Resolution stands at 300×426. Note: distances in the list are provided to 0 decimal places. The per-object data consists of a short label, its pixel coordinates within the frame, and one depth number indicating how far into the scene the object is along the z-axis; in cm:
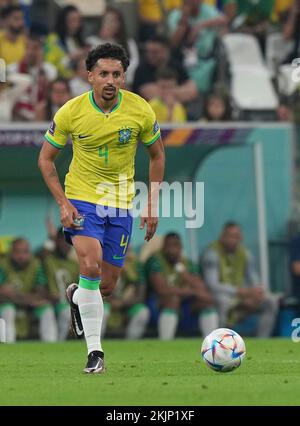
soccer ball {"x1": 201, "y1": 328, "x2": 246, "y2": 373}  930
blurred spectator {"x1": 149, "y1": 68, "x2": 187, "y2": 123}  1705
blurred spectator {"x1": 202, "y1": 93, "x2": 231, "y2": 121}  1683
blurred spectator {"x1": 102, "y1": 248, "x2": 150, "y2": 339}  1608
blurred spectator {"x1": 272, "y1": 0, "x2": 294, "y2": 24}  1964
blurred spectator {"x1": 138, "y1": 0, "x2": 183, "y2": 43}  1928
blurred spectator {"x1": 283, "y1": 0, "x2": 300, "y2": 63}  1877
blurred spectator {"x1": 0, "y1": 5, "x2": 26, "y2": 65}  1816
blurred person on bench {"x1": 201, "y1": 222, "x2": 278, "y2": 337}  1622
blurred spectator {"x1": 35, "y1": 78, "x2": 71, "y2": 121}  1683
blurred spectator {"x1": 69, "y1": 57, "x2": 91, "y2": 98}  1747
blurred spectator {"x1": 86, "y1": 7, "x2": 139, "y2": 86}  1817
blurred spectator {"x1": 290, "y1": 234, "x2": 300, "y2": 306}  1644
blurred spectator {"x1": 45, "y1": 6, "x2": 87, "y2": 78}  1841
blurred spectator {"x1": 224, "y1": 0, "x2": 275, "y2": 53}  1955
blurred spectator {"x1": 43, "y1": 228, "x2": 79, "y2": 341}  1603
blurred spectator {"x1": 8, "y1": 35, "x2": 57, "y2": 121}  1700
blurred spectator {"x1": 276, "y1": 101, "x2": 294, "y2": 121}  1692
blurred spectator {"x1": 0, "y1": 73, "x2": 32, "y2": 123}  1688
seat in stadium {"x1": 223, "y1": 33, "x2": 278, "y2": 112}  1766
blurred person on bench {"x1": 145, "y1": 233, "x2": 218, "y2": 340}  1611
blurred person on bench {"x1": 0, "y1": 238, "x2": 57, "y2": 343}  1590
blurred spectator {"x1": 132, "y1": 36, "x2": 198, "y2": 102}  1747
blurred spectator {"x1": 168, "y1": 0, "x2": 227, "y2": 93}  1850
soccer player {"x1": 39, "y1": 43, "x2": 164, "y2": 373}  951
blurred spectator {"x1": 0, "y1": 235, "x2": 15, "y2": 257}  1620
